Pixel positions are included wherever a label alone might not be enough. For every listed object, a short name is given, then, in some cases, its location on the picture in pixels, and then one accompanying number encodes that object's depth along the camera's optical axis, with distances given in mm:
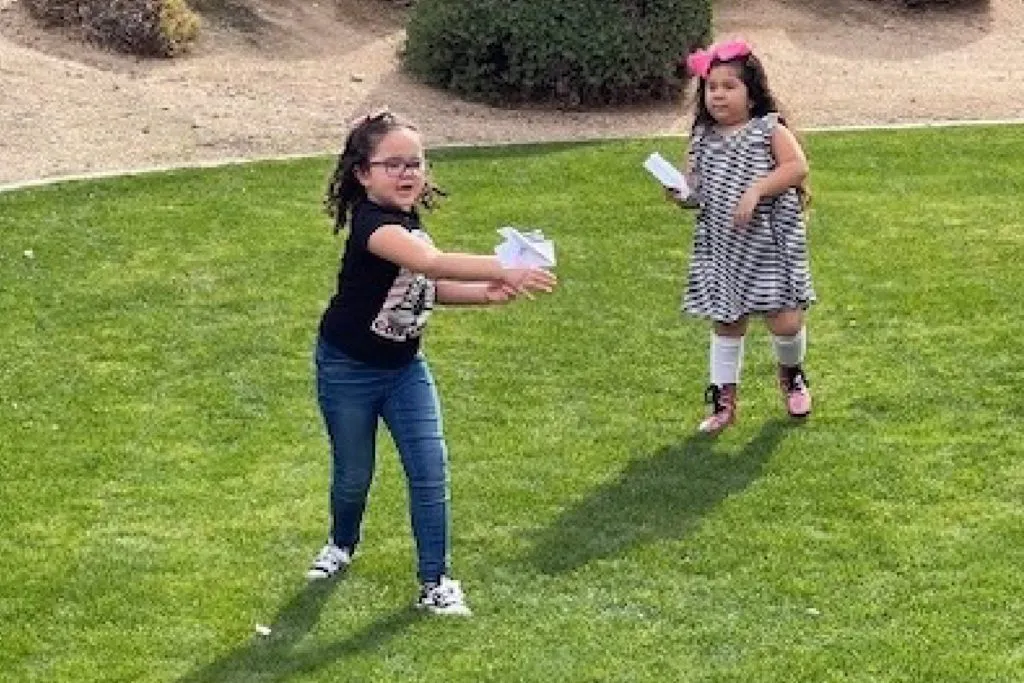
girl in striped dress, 11615
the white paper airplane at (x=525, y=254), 8623
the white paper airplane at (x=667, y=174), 11588
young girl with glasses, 9128
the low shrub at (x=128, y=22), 22195
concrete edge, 17910
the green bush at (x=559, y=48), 21572
